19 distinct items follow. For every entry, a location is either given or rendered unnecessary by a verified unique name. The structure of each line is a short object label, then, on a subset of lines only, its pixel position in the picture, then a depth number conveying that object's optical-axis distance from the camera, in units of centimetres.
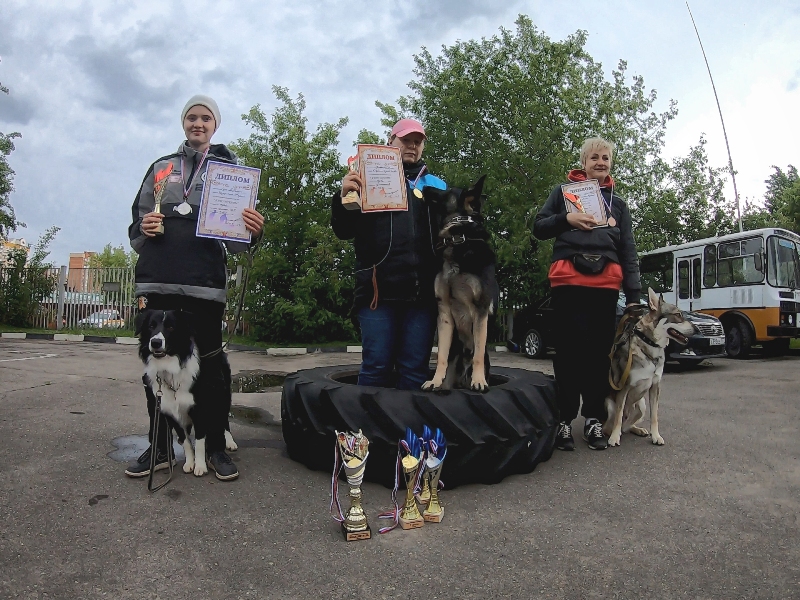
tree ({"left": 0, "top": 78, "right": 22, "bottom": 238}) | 1792
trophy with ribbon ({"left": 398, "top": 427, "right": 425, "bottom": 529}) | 225
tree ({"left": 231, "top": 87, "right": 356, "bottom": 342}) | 1301
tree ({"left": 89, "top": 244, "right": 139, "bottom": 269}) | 4345
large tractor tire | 269
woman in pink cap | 301
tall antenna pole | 1793
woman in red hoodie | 360
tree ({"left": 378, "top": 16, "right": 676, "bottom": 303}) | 1363
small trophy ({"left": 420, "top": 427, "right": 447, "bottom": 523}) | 231
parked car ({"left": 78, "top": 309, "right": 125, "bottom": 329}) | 1684
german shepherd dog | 292
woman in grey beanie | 283
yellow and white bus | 1061
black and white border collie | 268
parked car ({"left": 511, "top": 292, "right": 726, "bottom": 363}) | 876
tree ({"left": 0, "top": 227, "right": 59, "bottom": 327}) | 1664
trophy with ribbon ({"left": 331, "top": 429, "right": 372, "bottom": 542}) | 211
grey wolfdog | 373
